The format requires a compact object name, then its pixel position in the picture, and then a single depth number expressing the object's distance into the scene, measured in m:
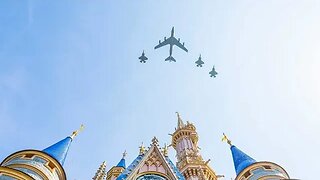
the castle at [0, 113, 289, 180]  20.95
